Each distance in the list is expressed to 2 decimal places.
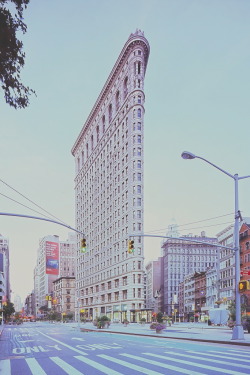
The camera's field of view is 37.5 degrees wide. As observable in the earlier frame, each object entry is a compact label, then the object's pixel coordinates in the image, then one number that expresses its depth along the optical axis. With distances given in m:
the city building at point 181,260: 163.50
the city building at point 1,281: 128.93
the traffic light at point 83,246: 21.58
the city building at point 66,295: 154.25
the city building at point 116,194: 81.56
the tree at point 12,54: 7.20
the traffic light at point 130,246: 22.45
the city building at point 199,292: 114.81
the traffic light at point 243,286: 21.23
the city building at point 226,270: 86.62
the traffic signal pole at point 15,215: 15.41
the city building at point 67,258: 187.88
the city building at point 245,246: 76.00
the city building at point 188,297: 128.38
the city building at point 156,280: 189.12
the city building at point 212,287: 101.01
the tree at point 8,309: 120.13
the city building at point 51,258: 107.72
